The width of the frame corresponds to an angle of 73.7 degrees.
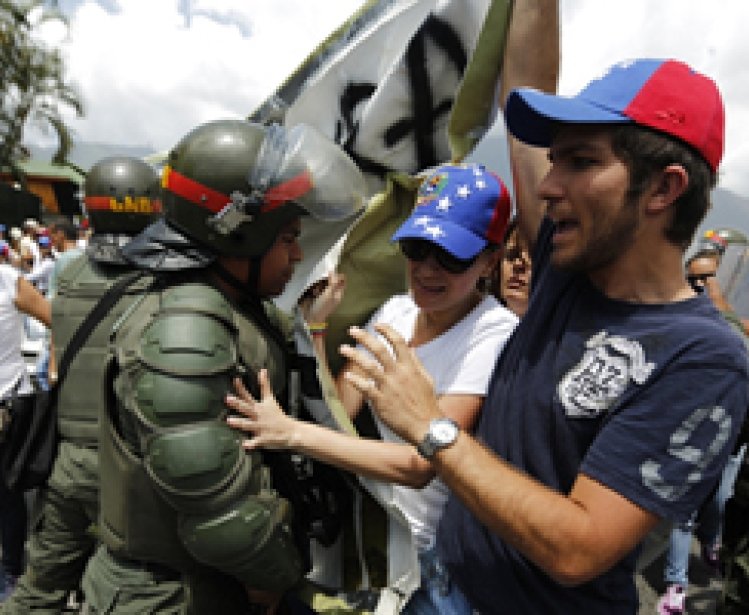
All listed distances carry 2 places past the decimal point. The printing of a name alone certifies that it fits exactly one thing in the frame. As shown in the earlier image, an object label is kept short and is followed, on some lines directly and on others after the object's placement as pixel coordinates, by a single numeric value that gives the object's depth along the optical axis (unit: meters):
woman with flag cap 1.52
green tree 20.61
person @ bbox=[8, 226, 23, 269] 8.37
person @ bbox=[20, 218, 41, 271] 8.40
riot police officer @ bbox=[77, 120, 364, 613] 1.36
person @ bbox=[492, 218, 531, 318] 2.43
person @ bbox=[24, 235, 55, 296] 7.16
